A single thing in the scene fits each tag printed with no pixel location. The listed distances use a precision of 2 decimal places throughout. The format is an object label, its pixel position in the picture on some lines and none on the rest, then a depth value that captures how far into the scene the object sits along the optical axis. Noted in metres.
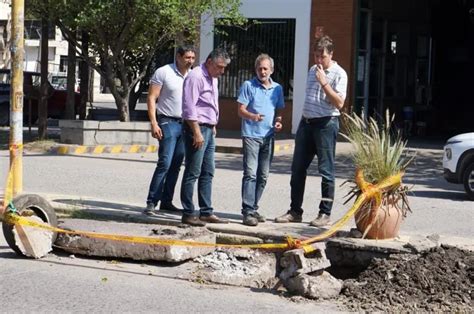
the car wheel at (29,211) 11.78
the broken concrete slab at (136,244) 11.79
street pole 13.68
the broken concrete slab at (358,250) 11.32
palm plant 11.93
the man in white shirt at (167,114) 14.55
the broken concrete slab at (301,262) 10.45
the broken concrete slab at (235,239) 12.85
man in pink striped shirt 13.40
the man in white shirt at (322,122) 13.32
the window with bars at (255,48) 35.65
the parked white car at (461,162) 19.57
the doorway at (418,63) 36.91
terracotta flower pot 11.87
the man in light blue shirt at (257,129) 13.65
